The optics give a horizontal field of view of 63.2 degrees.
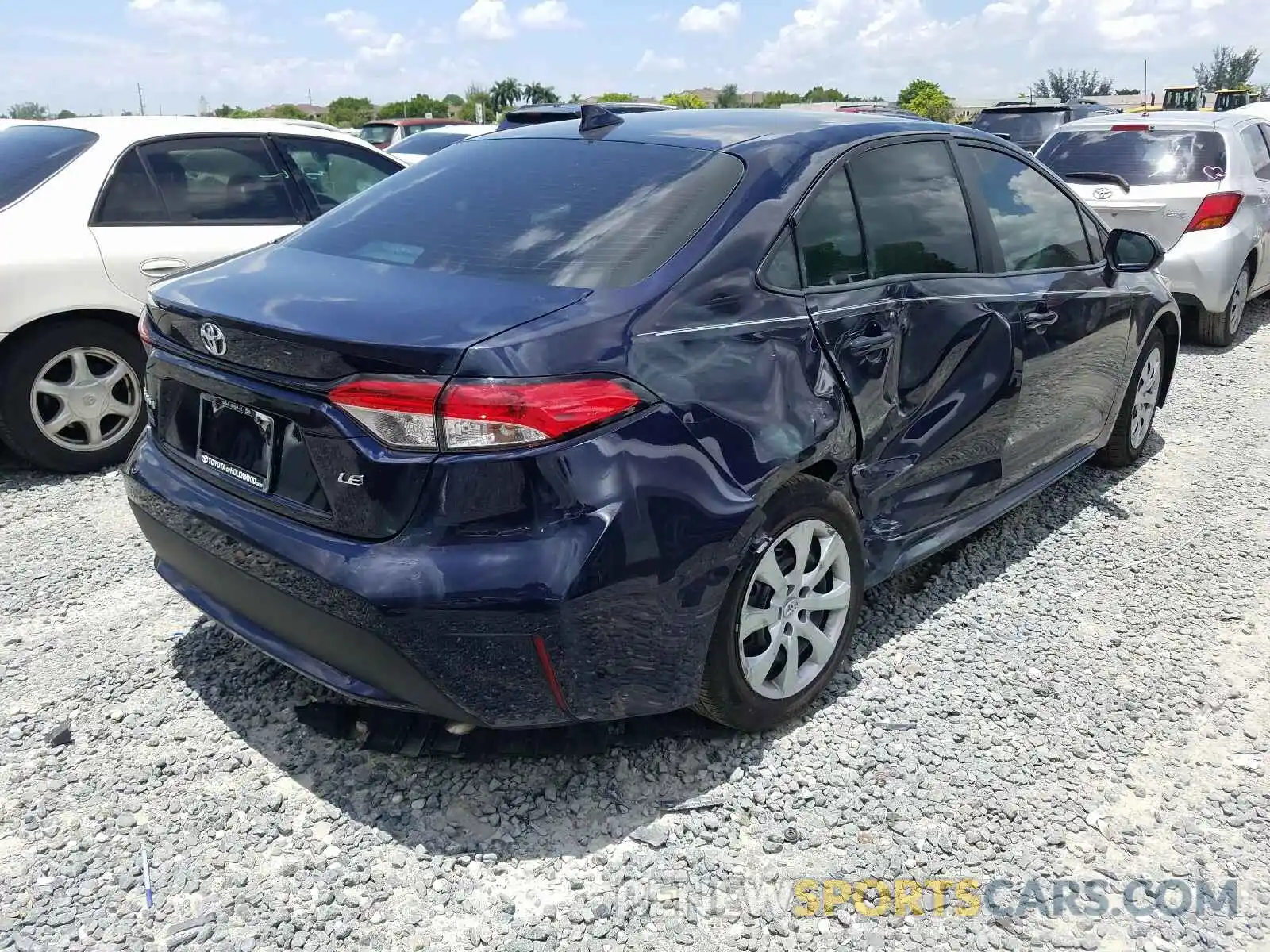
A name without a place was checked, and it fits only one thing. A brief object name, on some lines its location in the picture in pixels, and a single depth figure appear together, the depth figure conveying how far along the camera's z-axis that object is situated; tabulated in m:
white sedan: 4.55
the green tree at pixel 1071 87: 68.12
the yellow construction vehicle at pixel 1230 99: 30.14
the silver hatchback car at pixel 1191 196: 7.18
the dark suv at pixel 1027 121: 16.11
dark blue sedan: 2.21
